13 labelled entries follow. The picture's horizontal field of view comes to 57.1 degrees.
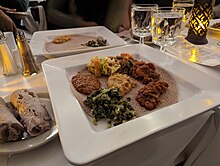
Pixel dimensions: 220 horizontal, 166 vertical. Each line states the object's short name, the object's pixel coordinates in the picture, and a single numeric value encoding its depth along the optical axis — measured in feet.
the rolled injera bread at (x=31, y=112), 1.34
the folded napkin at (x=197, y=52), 2.43
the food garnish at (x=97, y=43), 2.92
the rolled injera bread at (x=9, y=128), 1.28
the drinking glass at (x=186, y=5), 3.12
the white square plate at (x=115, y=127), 1.15
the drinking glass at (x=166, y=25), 2.37
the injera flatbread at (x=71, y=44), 2.84
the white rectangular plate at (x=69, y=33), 2.65
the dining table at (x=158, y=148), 1.31
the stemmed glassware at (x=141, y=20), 2.59
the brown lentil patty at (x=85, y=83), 1.86
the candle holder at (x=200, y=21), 2.71
